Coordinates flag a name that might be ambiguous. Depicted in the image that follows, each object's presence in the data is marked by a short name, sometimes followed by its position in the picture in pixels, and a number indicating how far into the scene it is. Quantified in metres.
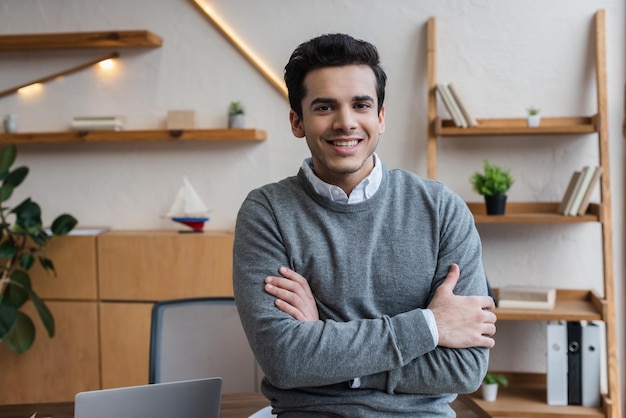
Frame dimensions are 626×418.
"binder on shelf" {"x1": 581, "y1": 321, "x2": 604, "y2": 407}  3.29
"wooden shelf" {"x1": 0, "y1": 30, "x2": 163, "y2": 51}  3.62
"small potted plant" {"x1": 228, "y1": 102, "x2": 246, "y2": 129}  3.64
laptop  1.27
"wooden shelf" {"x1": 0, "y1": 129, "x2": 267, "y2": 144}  3.59
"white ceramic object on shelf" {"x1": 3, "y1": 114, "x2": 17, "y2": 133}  3.84
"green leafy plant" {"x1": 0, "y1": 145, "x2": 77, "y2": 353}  3.37
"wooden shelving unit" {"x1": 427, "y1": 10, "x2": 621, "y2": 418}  3.24
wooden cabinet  3.49
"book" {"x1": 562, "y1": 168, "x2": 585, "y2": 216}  3.29
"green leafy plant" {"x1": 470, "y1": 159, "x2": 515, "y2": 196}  3.36
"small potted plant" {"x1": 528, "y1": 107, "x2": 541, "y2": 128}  3.41
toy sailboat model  3.63
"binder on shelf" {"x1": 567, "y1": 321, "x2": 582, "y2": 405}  3.31
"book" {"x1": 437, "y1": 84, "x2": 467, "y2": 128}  3.39
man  1.51
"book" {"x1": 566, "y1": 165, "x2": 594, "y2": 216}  3.28
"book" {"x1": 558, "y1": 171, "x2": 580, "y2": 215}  3.32
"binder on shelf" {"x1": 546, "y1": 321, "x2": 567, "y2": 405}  3.31
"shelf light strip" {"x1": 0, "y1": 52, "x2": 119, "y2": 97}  3.83
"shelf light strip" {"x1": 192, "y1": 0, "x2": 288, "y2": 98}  3.68
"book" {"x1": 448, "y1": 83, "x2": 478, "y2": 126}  3.38
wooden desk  1.70
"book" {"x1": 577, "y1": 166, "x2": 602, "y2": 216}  3.26
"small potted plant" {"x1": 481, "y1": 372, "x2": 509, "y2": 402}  3.38
